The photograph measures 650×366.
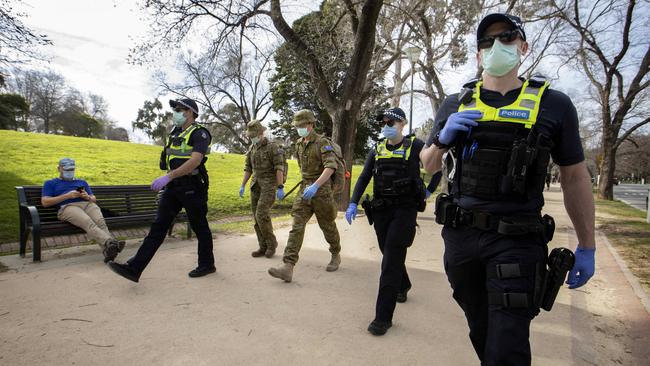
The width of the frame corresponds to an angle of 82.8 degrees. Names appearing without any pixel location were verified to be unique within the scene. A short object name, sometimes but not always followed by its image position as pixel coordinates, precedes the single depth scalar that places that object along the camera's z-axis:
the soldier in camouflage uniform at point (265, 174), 5.23
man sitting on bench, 5.10
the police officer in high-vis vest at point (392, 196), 3.14
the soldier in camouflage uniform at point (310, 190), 4.33
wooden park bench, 5.00
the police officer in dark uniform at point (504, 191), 1.70
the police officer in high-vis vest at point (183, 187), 3.98
